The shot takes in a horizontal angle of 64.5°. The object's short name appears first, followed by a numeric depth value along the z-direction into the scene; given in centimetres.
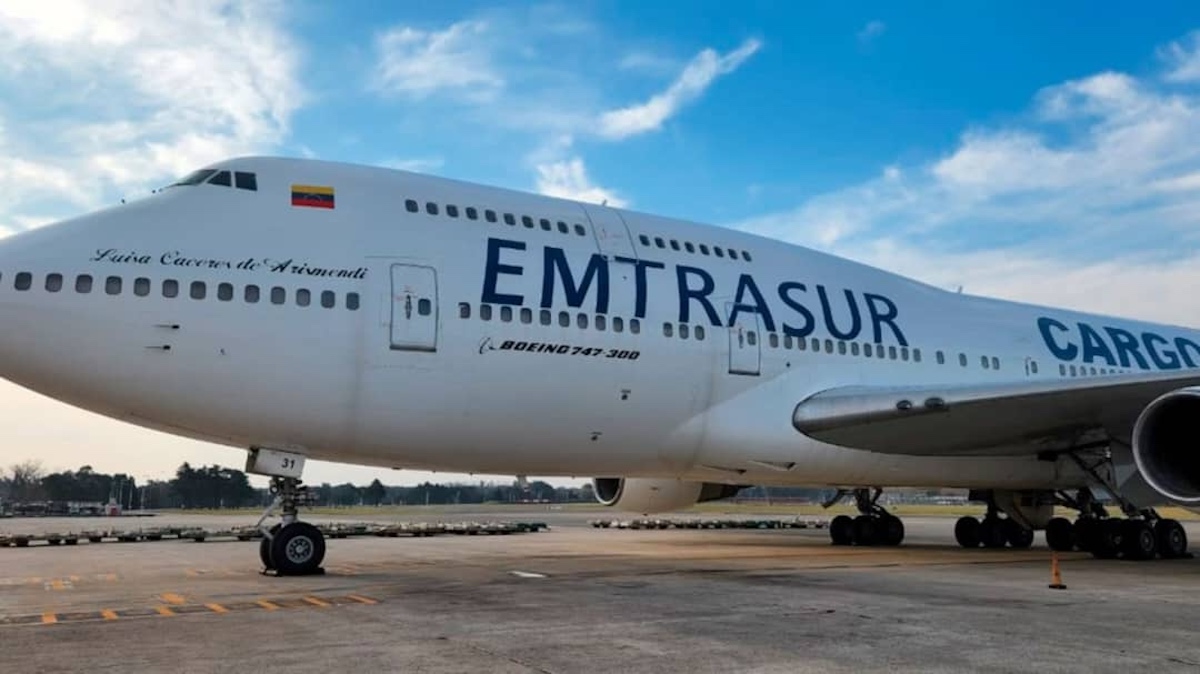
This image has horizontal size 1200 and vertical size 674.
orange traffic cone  988
